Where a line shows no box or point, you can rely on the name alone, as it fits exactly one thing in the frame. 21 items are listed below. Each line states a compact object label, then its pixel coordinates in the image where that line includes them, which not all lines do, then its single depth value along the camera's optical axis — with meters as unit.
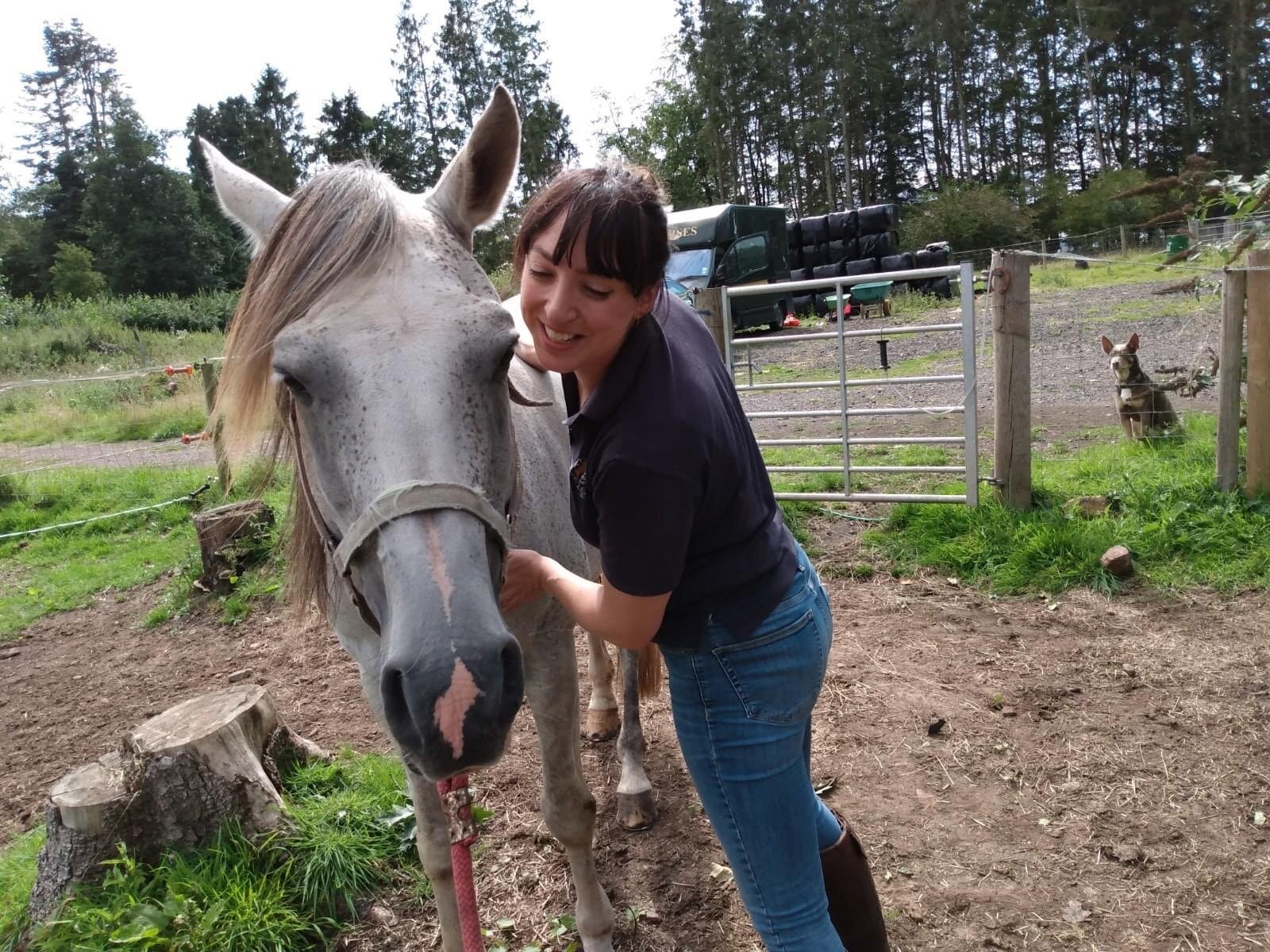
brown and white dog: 6.42
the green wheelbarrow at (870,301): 17.97
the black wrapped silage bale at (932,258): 21.12
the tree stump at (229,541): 5.55
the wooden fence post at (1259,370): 4.59
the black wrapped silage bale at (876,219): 23.30
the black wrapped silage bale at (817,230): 24.50
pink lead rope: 1.86
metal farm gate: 5.32
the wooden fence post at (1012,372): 5.06
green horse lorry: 17.34
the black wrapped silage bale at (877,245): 23.39
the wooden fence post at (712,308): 6.48
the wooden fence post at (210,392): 5.86
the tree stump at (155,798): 2.52
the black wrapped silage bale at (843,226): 23.83
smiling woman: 1.25
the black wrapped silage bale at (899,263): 21.00
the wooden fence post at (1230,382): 4.68
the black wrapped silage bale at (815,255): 24.58
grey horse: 1.14
